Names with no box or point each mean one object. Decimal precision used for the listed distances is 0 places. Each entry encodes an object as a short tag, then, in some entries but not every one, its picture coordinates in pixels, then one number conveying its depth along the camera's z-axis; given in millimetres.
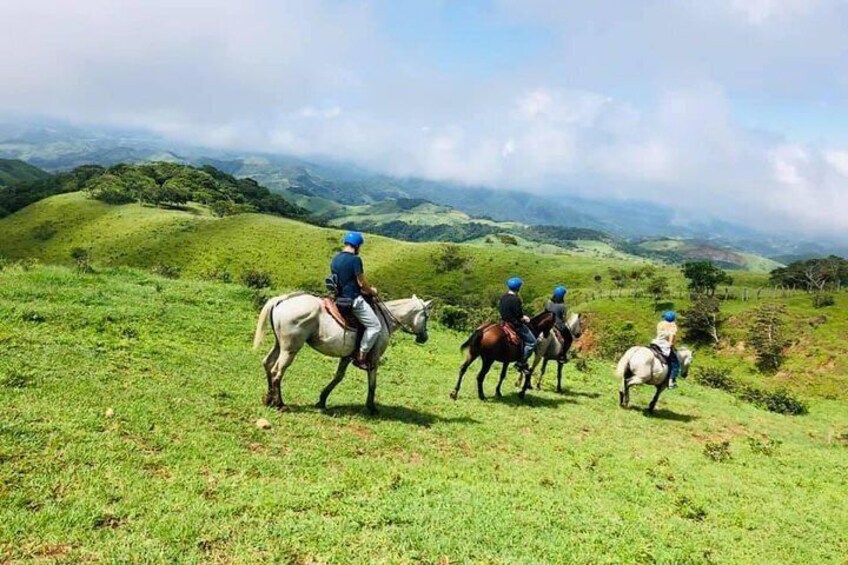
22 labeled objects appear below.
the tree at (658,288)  106125
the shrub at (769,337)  69125
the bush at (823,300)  84062
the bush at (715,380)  39156
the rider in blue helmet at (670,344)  19844
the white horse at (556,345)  21531
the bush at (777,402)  30625
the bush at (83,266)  26512
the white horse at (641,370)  19781
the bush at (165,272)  37450
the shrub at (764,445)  17512
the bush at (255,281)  38125
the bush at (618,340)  54688
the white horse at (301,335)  13055
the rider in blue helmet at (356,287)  13086
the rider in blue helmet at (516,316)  18125
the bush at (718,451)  15930
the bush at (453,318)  42156
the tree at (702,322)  82125
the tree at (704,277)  110000
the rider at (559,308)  21188
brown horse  18031
